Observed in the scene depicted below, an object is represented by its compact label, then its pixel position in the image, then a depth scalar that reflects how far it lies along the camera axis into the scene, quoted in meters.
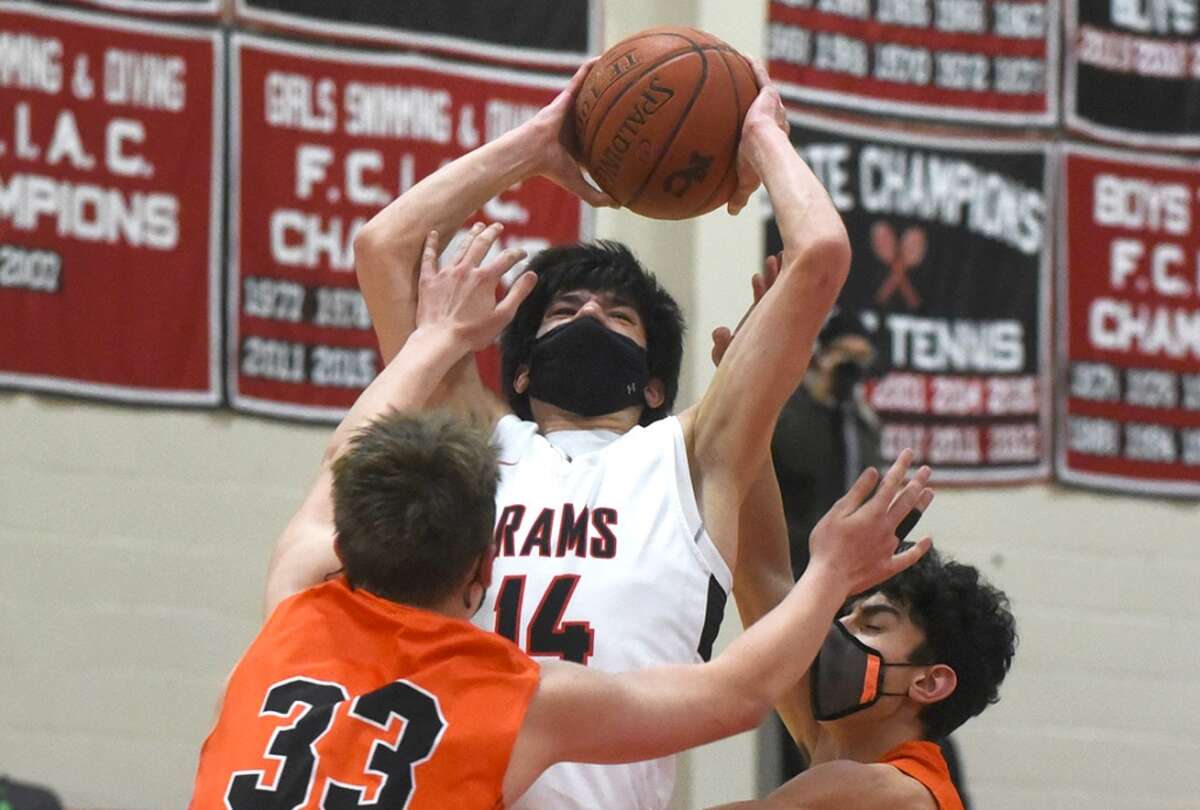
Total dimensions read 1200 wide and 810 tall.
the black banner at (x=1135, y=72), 13.52
